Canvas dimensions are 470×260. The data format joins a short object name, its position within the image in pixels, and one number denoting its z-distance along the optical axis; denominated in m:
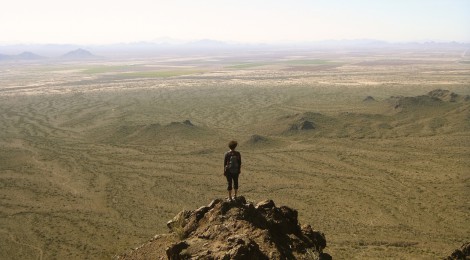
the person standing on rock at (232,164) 12.59
